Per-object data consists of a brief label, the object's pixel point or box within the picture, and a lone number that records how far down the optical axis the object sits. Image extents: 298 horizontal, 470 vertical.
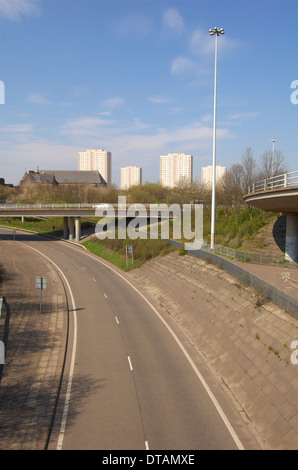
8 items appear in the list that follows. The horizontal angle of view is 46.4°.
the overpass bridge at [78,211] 53.12
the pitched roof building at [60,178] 121.62
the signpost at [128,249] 33.44
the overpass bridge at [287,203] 17.77
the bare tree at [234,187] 40.06
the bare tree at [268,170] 41.81
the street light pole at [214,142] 26.02
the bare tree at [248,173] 40.94
